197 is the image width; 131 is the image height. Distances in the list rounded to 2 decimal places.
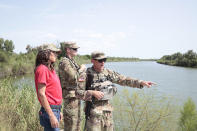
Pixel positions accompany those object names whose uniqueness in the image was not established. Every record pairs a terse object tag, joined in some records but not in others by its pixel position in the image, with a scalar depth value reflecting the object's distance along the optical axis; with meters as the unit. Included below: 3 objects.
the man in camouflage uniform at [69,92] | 2.85
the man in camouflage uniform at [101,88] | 2.41
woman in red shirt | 2.05
